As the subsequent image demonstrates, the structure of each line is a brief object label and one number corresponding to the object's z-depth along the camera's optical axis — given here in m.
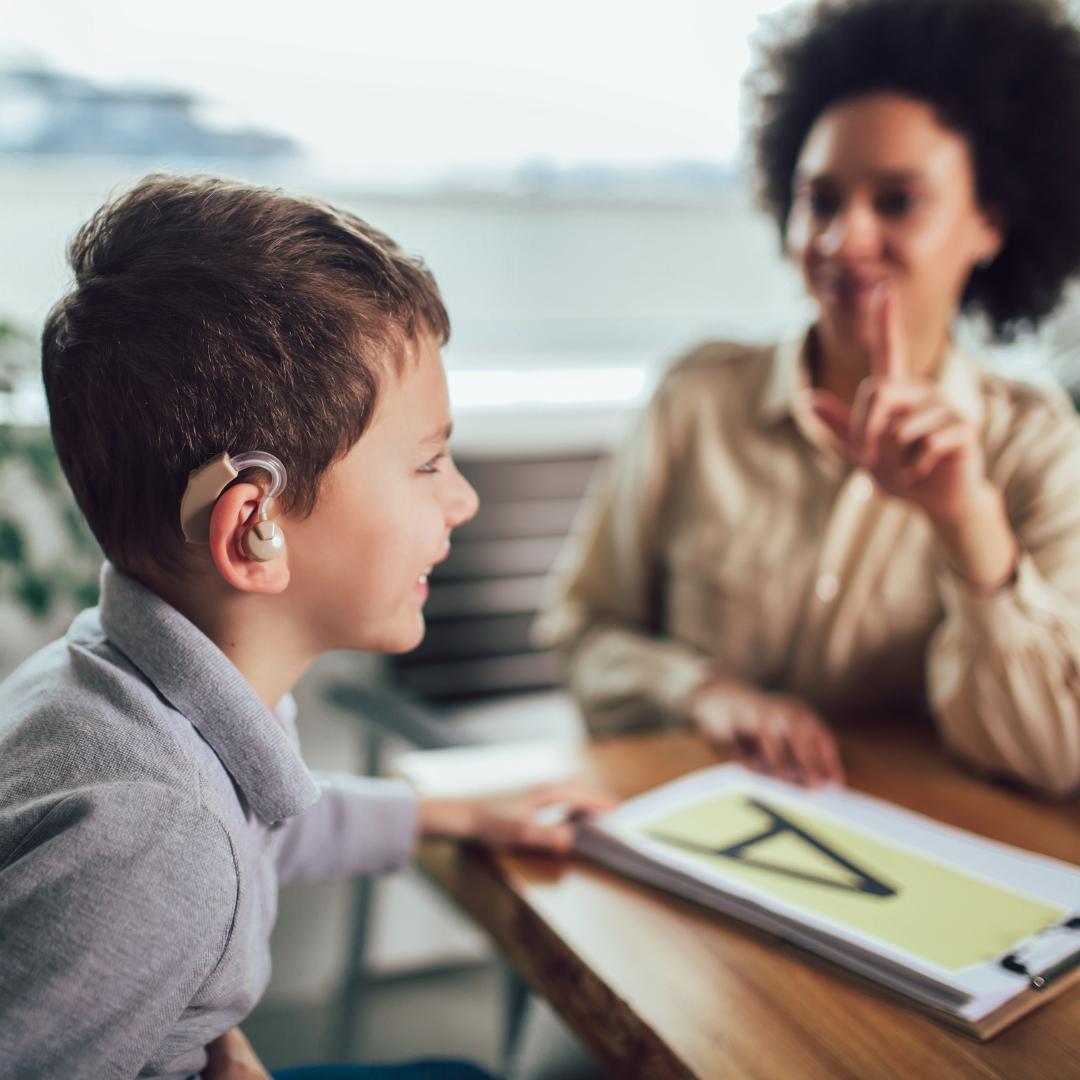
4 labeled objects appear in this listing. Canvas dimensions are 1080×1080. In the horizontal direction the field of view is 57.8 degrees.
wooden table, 0.60
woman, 1.02
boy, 0.51
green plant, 1.26
